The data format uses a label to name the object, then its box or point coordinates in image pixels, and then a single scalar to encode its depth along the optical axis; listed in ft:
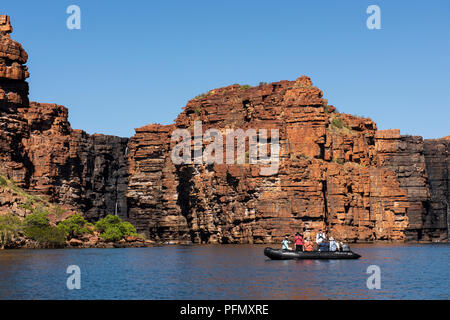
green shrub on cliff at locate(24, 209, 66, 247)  365.40
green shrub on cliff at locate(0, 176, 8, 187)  407.83
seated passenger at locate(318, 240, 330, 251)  249.43
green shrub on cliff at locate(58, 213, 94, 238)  393.86
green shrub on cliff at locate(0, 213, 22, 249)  342.85
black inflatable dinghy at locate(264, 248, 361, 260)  241.76
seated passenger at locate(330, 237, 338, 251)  254.88
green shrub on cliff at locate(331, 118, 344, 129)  501.15
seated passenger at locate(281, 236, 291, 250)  248.48
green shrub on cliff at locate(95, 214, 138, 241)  440.04
